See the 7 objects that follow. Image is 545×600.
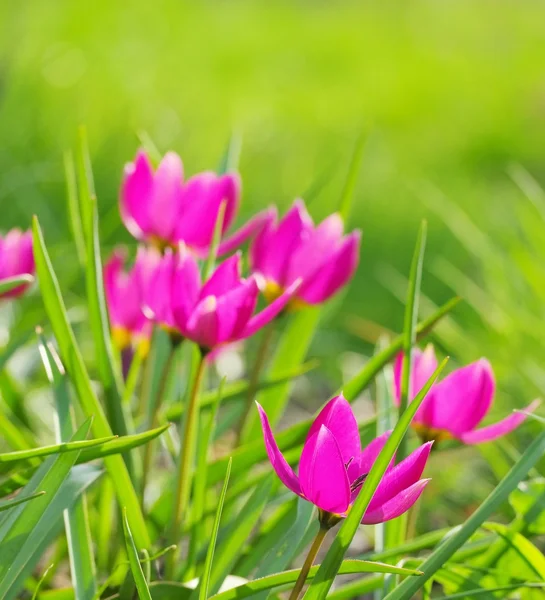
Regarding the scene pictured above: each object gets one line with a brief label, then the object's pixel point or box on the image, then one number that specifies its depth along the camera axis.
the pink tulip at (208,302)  1.72
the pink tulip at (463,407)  1.74
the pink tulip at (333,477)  1.66
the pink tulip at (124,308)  1.81
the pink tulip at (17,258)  1.78
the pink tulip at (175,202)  1.78
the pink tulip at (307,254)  1.78
